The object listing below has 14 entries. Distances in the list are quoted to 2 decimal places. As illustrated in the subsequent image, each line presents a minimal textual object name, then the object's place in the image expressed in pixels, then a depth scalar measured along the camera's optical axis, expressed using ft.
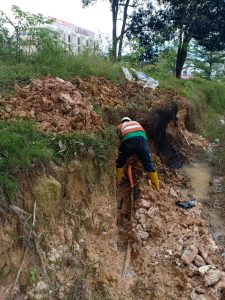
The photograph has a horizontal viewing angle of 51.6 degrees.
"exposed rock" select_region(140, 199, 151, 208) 11.60
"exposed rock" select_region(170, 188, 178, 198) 13.62
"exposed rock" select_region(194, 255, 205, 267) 9.83
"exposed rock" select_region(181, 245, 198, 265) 9.73
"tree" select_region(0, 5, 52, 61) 16.43
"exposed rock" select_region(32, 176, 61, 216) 8.11
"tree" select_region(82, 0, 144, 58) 28.78
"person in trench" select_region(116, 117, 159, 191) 12.17
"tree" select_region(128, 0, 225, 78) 28.69
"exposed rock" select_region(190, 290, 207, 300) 8.90
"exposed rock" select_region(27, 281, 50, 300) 7.00
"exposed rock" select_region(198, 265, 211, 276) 9.45
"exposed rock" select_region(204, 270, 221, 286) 9.27
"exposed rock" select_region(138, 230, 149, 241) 10.46
